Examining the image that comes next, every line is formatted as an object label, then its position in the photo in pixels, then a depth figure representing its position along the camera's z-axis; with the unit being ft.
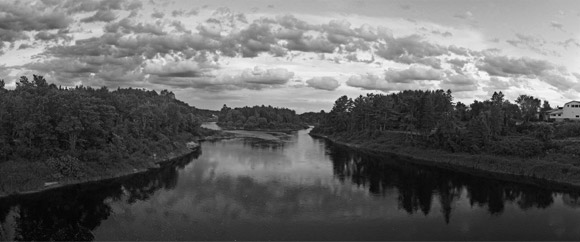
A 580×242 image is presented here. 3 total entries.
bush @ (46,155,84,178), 168.86
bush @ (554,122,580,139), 262.65
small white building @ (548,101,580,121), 357.82
